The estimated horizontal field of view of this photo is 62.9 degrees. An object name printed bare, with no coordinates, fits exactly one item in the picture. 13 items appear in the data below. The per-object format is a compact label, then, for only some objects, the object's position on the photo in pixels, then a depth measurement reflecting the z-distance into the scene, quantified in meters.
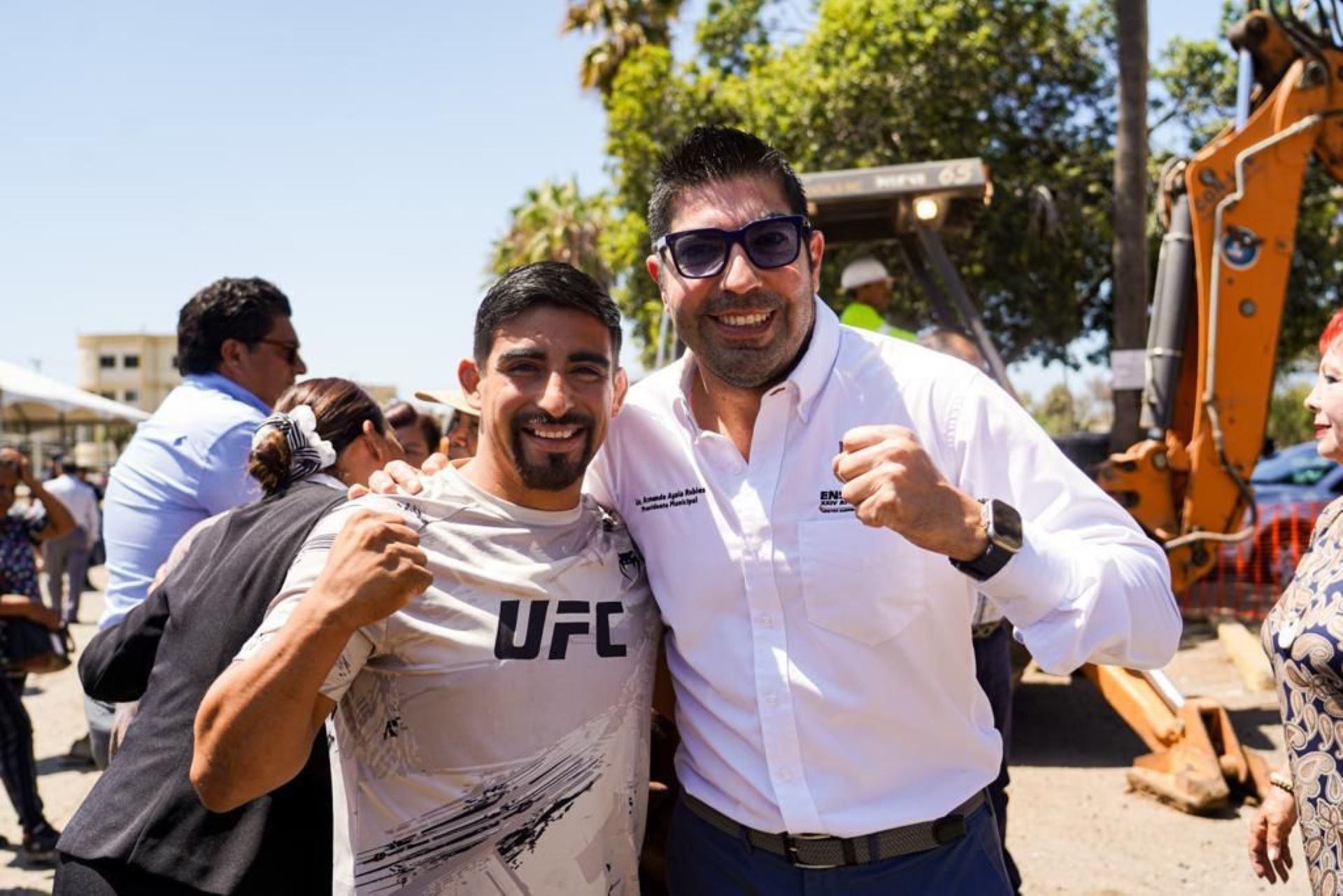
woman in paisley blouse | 2.41
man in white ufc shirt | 2.02
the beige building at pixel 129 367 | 82.81
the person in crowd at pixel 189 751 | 2.37
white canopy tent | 12.88
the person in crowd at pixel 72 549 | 11.99
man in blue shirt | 3.75
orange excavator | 7.09
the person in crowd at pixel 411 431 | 6.11
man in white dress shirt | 1.98
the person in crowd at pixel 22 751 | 5.49
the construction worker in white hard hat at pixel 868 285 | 6.23
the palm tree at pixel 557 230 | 28.94
